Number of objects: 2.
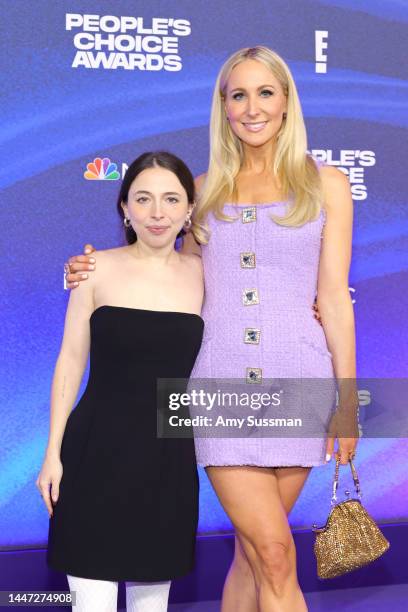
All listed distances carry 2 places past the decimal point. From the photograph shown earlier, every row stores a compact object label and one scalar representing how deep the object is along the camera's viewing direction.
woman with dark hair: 2.48
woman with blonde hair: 2.68
